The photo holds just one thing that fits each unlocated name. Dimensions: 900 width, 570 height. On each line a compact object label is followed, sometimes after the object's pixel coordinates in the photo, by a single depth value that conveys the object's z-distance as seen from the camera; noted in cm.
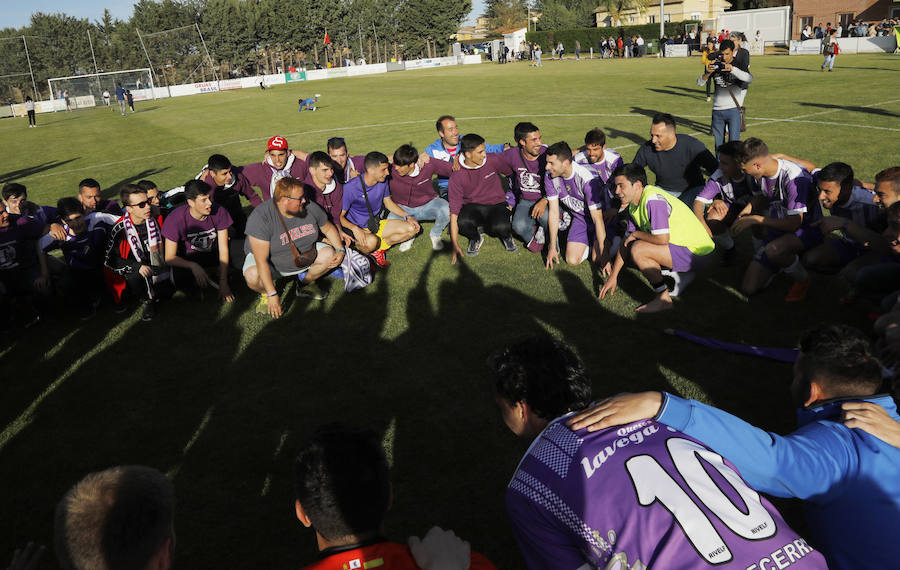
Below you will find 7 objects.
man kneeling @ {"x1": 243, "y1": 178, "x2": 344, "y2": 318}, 686
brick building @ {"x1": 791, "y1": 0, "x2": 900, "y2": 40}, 5534
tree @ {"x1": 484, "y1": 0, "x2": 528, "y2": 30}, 11950
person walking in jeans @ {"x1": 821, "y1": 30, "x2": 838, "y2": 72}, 2720
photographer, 1146
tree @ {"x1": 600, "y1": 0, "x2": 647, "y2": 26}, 8617
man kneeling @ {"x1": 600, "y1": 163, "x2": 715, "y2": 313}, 642
